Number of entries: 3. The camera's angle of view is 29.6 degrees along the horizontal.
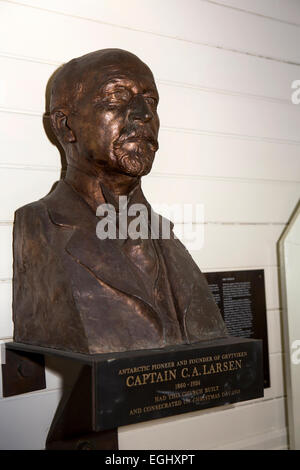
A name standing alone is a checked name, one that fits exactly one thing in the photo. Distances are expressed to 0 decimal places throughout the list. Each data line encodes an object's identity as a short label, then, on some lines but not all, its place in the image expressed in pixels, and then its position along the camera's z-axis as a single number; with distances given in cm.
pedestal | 142
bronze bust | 159
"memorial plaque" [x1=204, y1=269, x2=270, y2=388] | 253
